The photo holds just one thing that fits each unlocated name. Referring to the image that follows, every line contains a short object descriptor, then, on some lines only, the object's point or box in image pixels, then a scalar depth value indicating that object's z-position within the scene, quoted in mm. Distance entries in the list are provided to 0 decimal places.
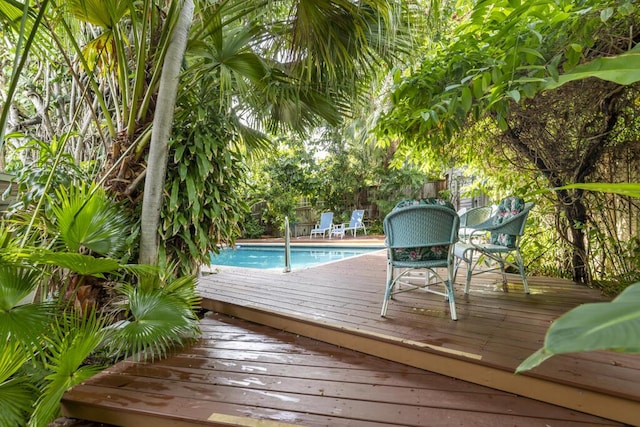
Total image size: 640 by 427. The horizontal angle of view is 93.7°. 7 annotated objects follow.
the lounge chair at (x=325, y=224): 11180
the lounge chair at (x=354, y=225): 11023
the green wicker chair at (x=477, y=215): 4059
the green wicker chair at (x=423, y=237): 2283
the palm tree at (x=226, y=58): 2256
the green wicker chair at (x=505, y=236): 2791
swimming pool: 7871
